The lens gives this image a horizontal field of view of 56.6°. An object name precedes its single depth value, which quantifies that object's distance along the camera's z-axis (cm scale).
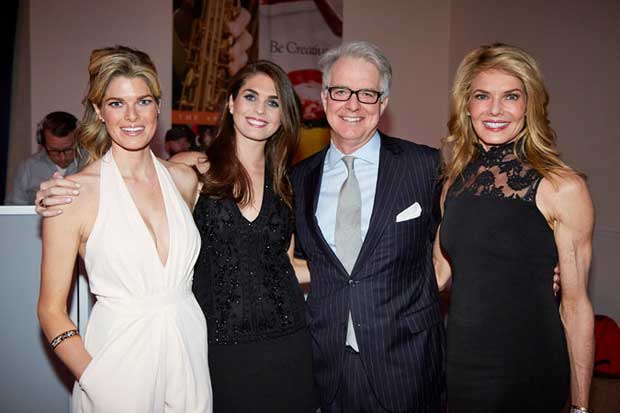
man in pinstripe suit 227
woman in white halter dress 199
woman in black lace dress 206
